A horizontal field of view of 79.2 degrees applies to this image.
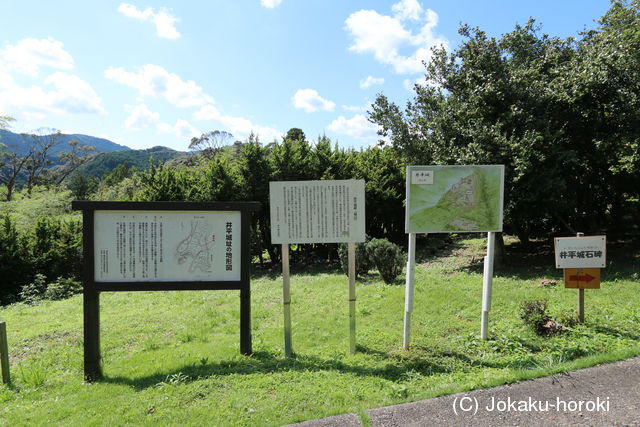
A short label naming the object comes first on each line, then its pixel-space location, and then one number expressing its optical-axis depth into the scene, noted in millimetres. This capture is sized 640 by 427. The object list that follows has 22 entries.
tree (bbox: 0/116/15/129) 27156
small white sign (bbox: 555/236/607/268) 5289
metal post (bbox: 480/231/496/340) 5027
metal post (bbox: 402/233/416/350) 4871
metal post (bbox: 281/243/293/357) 4805
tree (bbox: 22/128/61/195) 43344
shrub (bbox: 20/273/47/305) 11594
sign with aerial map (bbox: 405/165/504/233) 4988
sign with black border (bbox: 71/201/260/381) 4402
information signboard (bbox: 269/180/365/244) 4758
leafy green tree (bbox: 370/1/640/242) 9148
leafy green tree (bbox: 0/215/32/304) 13125
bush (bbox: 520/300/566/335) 5117
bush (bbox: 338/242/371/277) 9852
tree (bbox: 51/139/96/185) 53062
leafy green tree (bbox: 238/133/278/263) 14297
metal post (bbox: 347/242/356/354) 4797
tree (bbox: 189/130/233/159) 55000
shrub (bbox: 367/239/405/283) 9094
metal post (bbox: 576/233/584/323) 5395
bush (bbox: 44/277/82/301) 11961
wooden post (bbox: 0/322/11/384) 4371
